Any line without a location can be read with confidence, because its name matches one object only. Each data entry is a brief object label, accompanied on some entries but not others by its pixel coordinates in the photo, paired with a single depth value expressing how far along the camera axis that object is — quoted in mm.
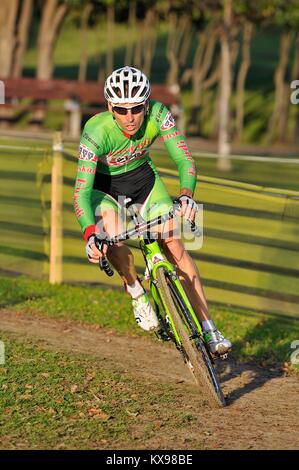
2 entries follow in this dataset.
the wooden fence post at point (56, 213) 12414
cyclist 8000
